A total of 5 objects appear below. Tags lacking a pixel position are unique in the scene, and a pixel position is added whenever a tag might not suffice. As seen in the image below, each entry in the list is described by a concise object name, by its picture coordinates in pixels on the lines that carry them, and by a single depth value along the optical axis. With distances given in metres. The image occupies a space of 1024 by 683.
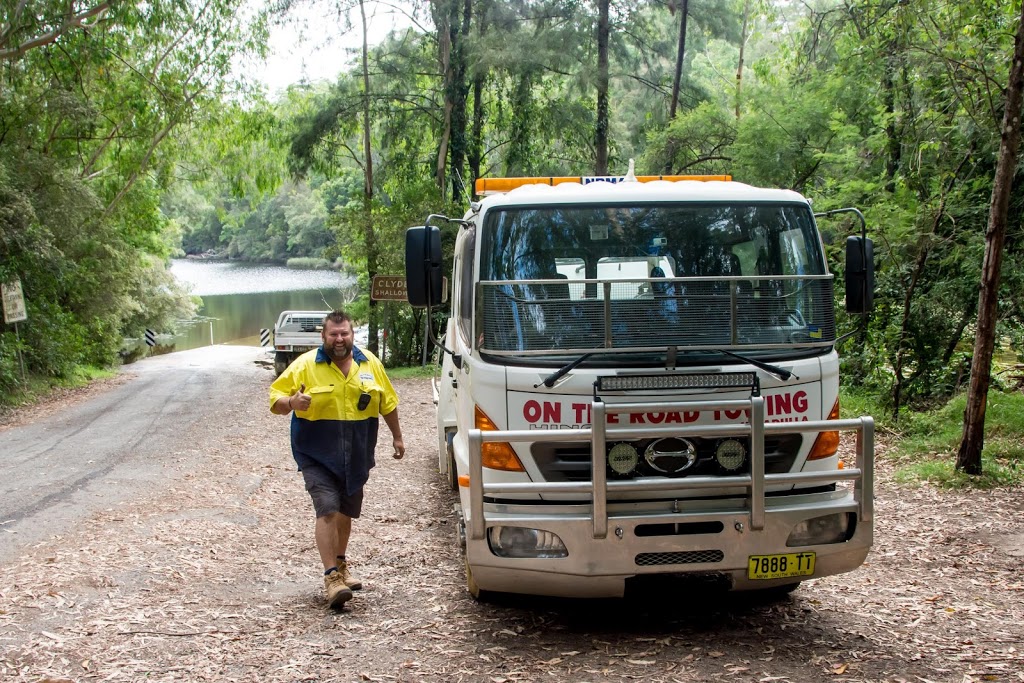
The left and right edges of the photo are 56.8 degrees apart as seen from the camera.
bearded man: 5.70
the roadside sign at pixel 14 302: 20.16
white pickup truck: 26.56
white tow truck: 4.70
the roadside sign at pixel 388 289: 21.69
